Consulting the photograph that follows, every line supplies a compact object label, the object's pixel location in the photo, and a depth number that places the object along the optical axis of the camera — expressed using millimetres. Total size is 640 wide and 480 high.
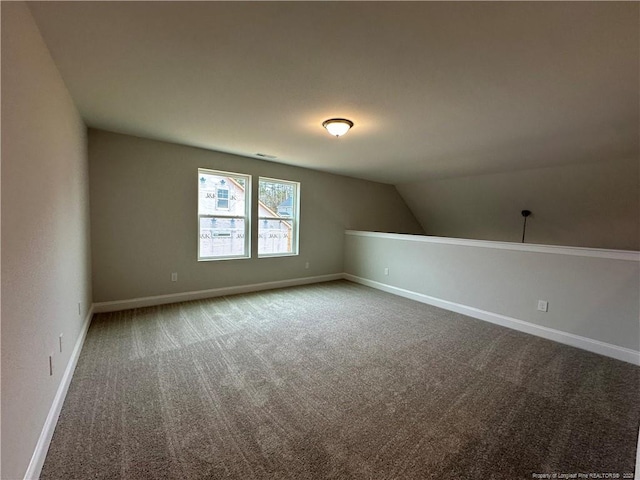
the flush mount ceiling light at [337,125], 2711
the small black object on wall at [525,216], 5336
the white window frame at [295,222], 5195
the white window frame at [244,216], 4250
